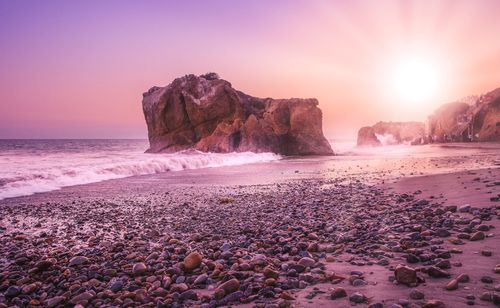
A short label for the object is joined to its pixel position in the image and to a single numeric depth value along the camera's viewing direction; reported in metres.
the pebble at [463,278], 3.50
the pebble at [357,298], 3.33
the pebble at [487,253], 4.24
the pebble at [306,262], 4.52
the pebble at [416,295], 3.24
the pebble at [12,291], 4.21
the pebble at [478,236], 4.96
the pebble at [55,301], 3.88
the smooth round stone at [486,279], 3.44
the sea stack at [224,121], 47.19
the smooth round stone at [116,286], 4.17
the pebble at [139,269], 4.67
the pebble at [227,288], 3.79
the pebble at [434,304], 3.02
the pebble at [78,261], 5.17
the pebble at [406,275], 3.58
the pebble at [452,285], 3.37
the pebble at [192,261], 4.69
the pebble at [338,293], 3.50
